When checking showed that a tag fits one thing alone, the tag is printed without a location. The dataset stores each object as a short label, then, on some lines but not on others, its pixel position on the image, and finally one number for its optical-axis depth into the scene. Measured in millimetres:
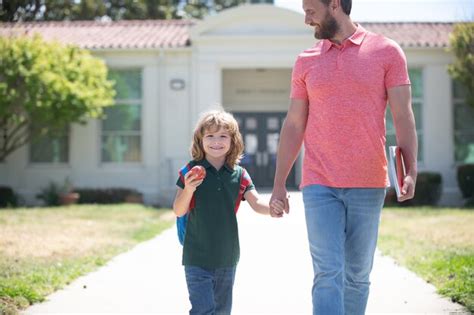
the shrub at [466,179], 16672
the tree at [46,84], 15859
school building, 17625
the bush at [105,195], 17156
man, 3461
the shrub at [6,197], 16764
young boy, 3676
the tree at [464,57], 15555
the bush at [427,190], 16578
